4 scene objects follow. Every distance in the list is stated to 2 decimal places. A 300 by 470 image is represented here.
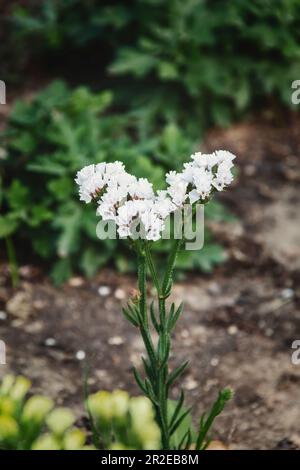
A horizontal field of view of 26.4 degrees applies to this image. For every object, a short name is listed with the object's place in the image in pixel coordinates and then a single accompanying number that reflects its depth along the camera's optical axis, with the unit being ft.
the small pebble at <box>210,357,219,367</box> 10.90
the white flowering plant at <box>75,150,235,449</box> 5.98
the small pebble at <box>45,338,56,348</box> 11.18
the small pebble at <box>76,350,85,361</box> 10.94
